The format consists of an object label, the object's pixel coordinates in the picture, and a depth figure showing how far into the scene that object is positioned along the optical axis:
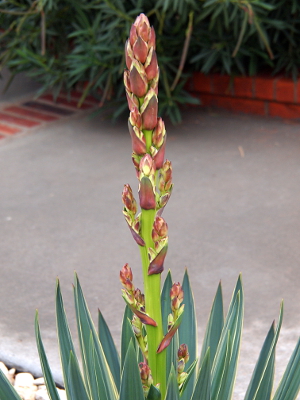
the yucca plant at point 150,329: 0.84
